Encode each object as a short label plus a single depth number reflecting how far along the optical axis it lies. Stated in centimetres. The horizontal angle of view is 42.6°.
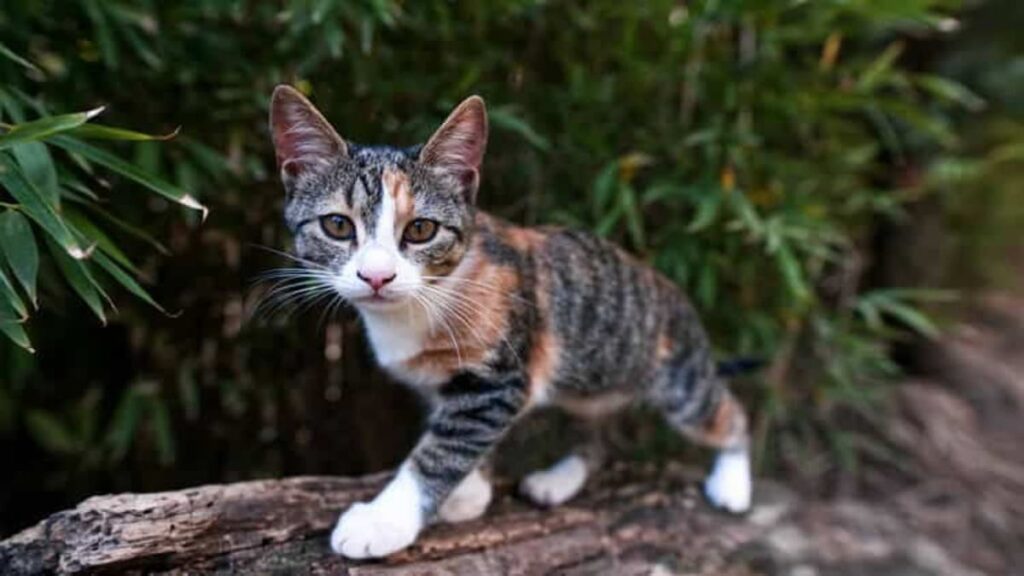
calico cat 54
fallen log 53
